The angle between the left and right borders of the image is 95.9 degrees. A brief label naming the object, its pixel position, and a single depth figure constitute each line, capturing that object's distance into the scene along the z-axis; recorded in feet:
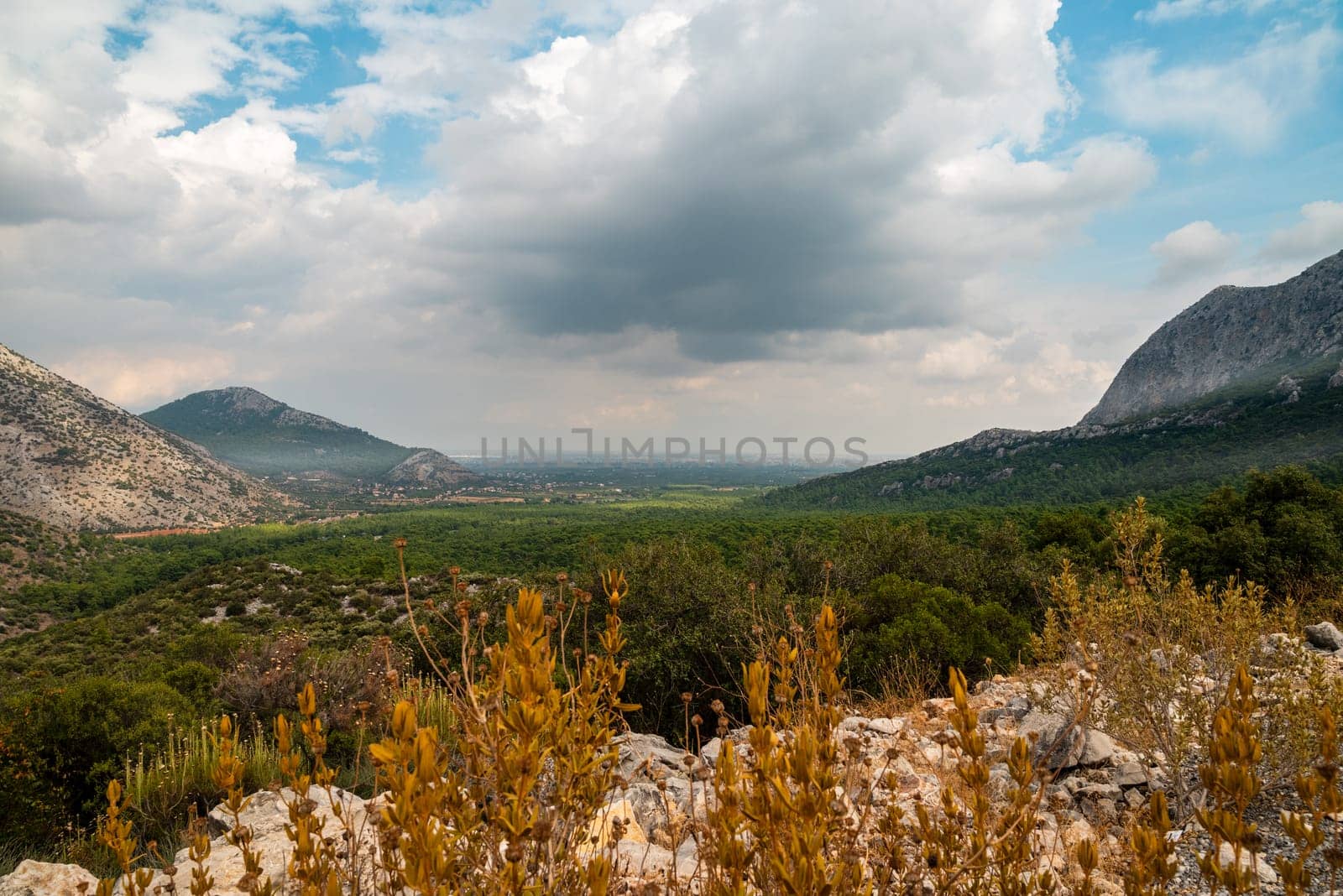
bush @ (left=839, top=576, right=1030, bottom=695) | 36.65
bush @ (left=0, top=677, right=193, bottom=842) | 20.92
